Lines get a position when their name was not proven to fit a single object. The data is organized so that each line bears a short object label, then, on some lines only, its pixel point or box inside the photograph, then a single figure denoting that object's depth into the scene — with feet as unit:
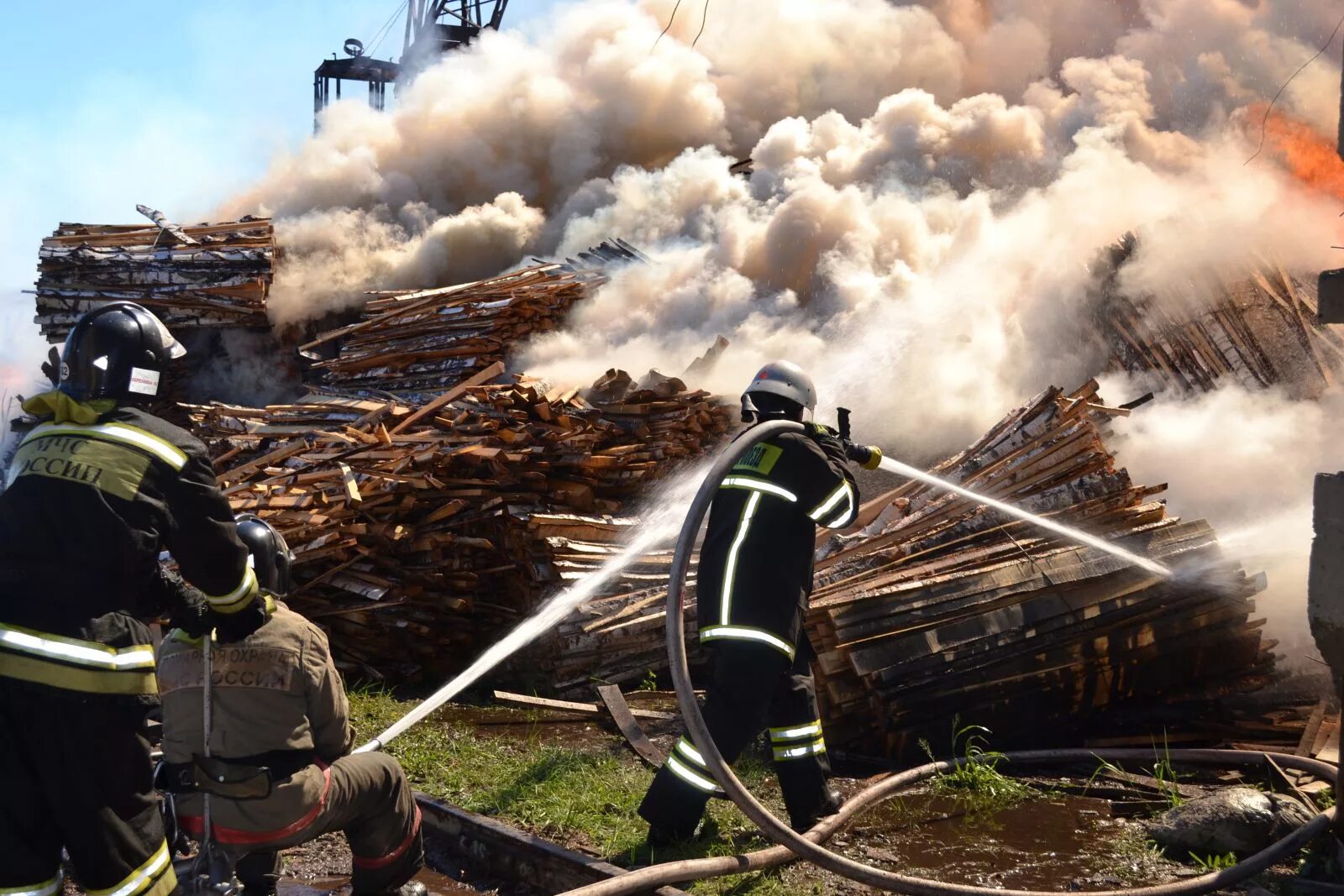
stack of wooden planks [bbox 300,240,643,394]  39.83
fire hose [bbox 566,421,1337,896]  12.71
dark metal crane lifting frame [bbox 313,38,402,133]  92.27
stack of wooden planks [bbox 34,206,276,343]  44.55
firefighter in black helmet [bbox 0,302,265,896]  9.91
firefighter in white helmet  14.84
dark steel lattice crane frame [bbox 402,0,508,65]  83.10
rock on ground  14.15
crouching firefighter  10.87
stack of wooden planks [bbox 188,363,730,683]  26.02
